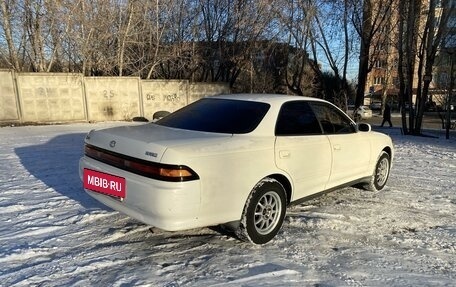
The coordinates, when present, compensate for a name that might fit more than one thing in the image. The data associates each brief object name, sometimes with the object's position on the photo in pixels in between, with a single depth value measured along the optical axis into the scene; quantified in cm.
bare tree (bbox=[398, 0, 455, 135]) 1297
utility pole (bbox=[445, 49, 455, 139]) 1306
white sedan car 310
